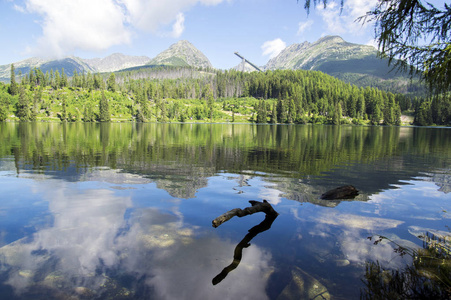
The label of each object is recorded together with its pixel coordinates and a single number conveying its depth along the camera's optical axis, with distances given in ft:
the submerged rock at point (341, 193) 54.70
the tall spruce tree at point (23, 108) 630.74
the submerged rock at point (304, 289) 24.06
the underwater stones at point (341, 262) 29.25
